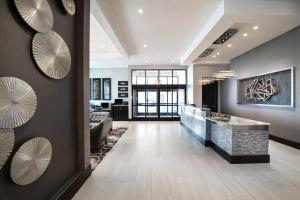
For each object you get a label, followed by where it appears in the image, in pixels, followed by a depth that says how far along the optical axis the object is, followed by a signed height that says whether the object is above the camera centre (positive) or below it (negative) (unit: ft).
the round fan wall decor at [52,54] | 4.93 +1.81
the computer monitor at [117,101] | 28.73 -0.42
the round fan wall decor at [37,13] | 4.34 +3.00
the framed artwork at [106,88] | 29.86 +2.46
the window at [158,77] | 28.03 +4.69
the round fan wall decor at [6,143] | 3.83 -1.33
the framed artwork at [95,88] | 29.81 +2.44
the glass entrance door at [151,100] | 28.00 -0.16
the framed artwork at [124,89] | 29.86 +2.25
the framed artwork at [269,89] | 13.77 +1.29
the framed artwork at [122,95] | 29.87 +0.91
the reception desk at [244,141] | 9.74 -3.09
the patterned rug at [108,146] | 10.00 -4.59
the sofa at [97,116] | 16.13 -2.22
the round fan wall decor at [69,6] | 6.25 +4.51
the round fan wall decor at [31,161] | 4.25 -2.16
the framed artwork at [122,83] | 29.81 +3.59
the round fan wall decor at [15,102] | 3.86 -0.11
